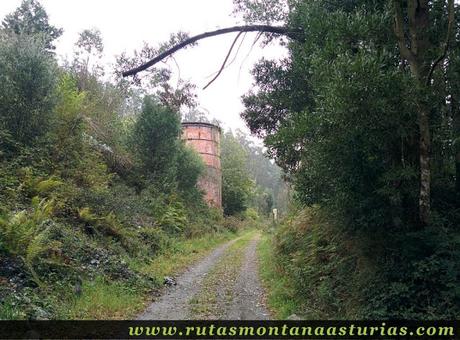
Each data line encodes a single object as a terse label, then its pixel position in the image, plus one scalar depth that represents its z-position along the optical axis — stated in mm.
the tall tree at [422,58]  6117
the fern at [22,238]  7207
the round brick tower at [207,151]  31255
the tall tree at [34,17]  25772
